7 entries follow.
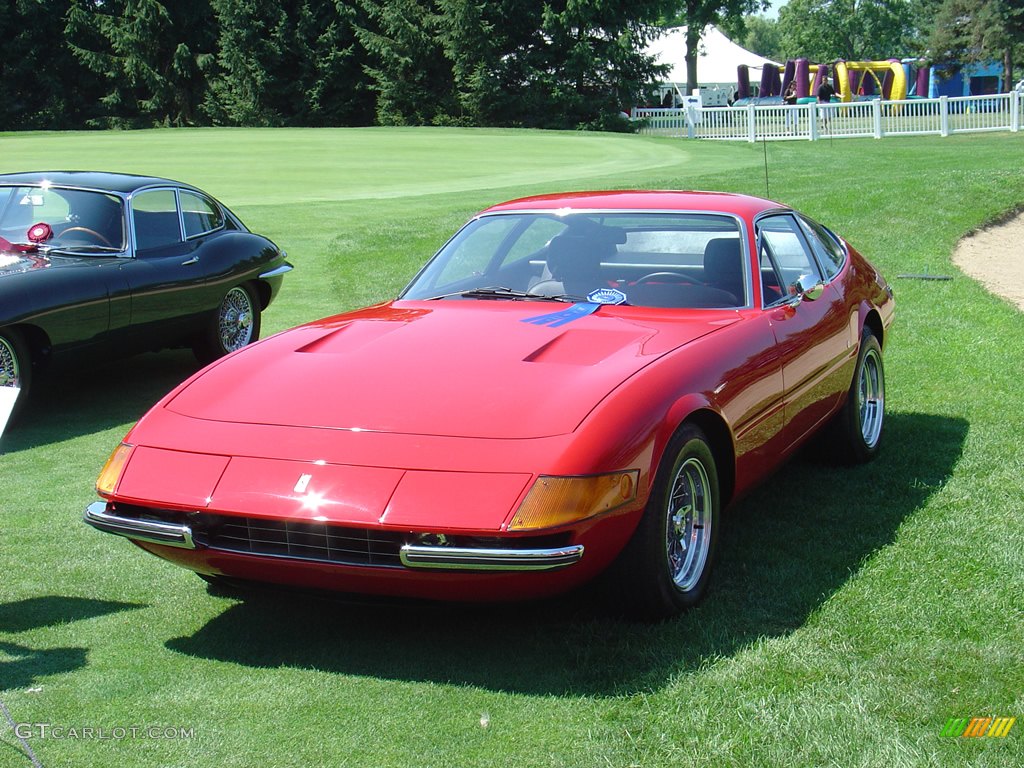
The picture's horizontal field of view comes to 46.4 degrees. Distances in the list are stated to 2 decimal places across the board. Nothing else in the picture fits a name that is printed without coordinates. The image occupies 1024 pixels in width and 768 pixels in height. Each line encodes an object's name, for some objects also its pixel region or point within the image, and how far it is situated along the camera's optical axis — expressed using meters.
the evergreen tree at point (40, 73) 53.28
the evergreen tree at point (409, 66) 49.69
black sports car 7.02
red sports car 3.44
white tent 61.34
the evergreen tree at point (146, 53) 52.75
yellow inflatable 49.41
